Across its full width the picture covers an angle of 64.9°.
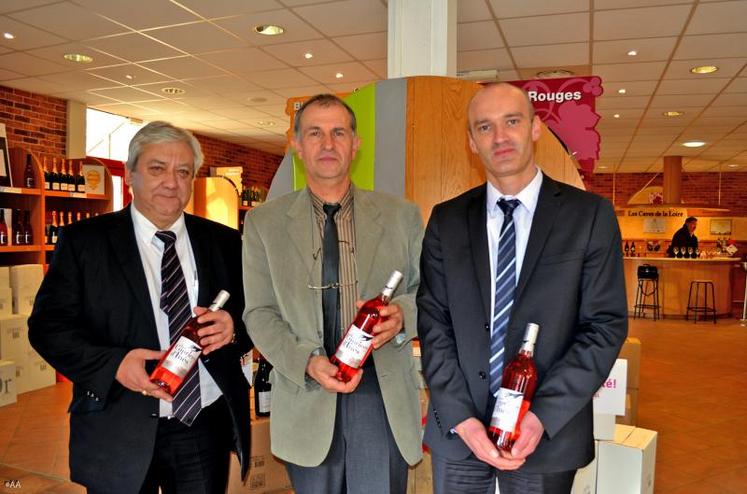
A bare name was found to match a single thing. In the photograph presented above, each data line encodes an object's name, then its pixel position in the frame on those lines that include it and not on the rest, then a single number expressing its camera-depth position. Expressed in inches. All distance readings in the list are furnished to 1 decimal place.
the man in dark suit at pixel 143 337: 60.6
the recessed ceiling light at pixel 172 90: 281.7
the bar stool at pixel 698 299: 418.6
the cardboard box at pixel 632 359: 164.7
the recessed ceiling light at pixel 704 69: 233.0
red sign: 138.2
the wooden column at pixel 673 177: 478.0
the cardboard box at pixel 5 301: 212.5
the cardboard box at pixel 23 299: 218.2
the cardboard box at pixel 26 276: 217.3
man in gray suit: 60.7
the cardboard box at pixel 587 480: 95.6
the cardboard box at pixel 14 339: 209.3
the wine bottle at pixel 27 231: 223.3
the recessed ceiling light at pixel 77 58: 228.7
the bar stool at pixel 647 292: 421.4
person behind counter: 431.2
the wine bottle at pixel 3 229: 213.2
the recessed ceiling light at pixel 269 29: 195.1
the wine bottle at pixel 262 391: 103.3
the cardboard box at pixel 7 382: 193.3
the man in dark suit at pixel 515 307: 56.0
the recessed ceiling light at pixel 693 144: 408.2
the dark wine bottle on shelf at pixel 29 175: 224.5
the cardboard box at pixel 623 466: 106.5
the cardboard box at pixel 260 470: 99.7
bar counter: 422.3
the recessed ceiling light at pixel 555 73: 240.2
